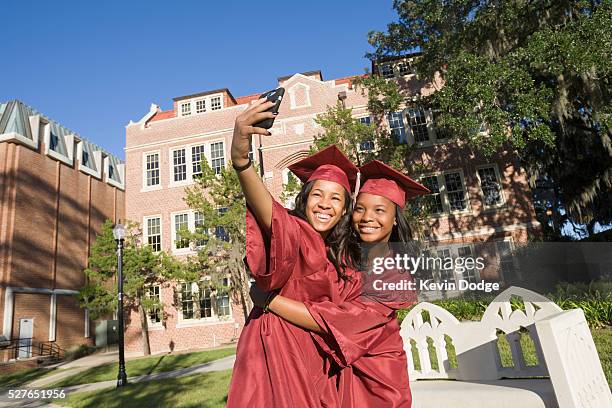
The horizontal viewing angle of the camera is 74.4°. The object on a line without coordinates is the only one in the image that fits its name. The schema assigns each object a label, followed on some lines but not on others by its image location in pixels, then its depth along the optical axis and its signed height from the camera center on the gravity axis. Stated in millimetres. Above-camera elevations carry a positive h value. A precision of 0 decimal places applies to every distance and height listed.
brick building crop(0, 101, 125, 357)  18375 +5744
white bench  2398 -604
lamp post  10069 +1560
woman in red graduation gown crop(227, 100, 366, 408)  1434 +129
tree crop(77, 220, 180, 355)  17484 +2433
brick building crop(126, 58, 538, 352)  16797 +6179
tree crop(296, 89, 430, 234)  14438 +5689
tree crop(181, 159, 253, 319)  15625 +3305
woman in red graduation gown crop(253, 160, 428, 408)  1529 -65
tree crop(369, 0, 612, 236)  10117 +5528
